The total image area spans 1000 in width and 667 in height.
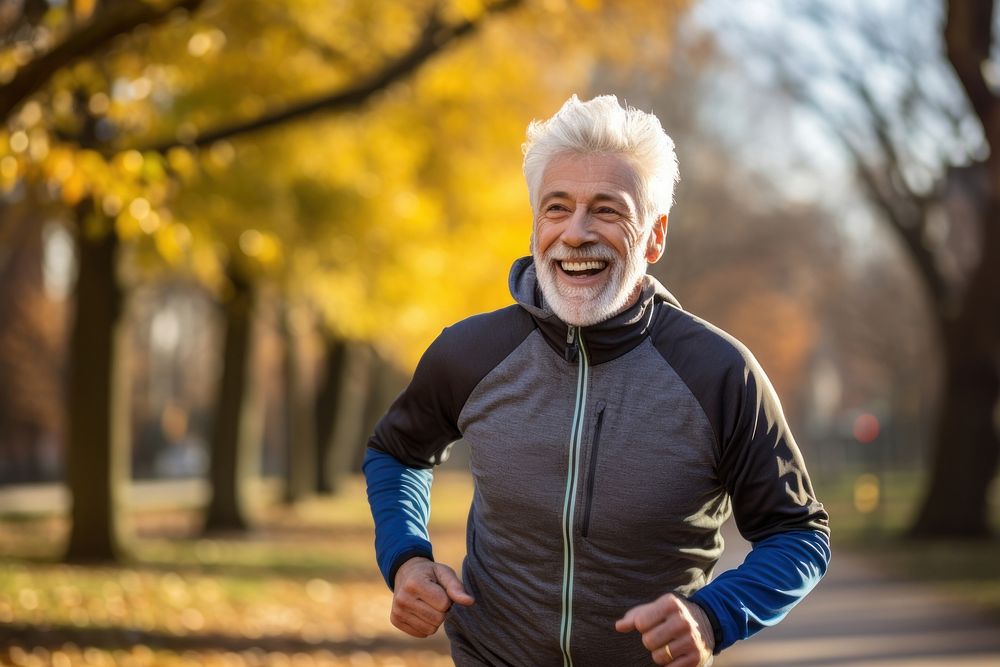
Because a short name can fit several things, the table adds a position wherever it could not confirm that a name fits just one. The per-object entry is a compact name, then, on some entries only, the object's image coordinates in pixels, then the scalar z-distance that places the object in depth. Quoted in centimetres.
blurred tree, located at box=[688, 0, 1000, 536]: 2139
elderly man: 321
